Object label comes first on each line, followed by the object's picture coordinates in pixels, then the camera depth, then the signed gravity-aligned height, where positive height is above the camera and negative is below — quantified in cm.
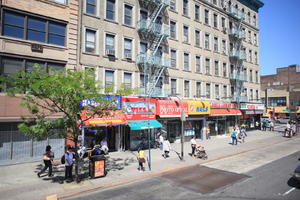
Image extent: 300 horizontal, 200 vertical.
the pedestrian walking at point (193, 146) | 1609 -319
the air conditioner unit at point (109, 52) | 1819 +508
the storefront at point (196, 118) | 2305 -135
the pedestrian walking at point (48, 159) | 1106 -299
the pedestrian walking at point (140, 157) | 1185 -305
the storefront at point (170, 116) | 1988 -91
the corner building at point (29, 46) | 1378 +462
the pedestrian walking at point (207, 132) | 2562 -321
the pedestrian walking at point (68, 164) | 1045 -311
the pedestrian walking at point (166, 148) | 1549 -326
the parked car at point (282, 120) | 5262 -336
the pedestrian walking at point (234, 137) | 2127 -321
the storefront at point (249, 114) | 3123 -103
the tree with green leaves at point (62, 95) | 897 +58
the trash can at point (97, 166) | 1076 -333
